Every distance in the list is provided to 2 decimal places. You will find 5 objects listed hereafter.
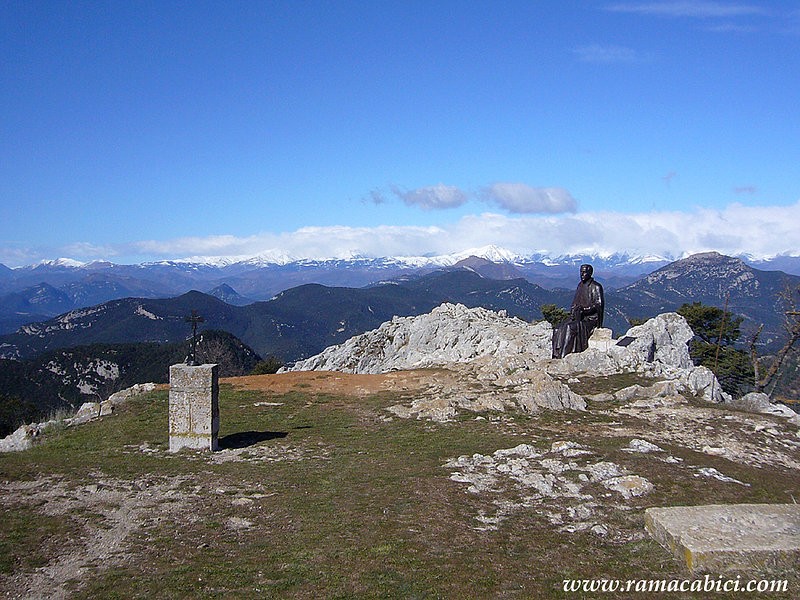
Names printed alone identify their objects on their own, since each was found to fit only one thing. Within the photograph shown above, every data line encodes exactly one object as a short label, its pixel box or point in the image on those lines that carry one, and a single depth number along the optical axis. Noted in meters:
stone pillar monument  18.45
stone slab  9.25
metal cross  22.64
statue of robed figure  34.75
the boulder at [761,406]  22.25
